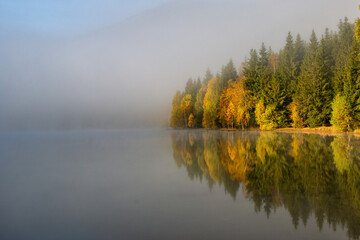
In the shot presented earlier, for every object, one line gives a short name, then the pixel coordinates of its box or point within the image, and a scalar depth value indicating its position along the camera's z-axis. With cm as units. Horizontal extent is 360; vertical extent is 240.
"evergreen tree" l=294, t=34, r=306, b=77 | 6594
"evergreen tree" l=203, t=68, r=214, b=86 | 10111
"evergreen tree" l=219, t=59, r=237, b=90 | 7931
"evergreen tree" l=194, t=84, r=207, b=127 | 8678
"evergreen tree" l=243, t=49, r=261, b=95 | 6124
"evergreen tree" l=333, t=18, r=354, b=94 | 4174
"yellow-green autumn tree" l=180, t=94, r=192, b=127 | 9538
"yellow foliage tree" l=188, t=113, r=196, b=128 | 8955
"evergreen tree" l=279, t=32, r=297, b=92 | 5754
